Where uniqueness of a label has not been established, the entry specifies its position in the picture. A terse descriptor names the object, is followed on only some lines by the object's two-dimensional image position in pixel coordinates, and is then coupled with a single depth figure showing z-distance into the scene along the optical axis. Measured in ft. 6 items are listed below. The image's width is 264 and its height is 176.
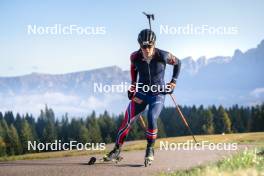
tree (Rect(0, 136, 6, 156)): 347.93
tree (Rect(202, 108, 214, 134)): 403.91
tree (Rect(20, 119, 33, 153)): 365.14
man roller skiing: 35.01
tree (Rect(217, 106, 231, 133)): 396.90
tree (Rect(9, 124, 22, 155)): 354.13
